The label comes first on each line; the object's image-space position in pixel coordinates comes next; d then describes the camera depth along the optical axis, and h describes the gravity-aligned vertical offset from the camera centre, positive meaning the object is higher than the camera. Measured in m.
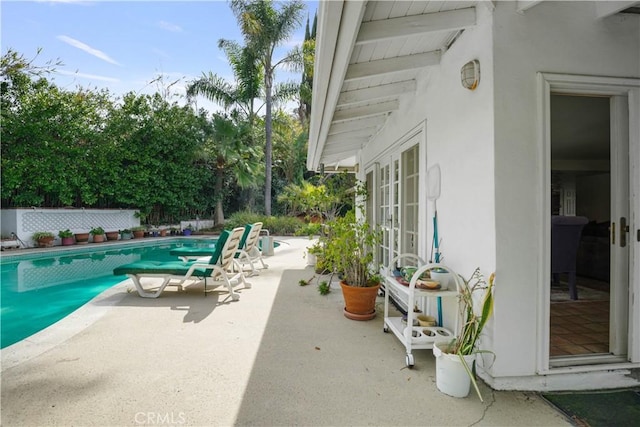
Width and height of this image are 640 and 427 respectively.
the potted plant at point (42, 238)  11.85 -0.98
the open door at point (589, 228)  2.58 -0.26
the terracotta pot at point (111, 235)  13.95 -1.03
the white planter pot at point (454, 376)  2.31 -1.19
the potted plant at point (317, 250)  5.37 -0.69
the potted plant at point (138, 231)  14.80 -0.94
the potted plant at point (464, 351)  2.30 -1.04
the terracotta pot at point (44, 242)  11.88 -1.11
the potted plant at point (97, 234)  13.33 -0.95
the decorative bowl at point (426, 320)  3.21 -1.11
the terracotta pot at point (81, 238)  13.07 -1.08
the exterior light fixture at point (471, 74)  2.54 +1.04
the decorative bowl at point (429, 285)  2.80 -0.65
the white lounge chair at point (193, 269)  5.04 -0.91
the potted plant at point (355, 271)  4.08 -0.80
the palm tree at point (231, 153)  16.42 +2.95
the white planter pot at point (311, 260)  8.06 -1.26
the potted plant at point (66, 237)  12.45 -0.98
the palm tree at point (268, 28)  14.91 +8.30
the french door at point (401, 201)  4.29 +0.11
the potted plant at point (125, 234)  14.41 -1.04
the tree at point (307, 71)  15.30 +6.55
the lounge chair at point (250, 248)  7.09 -0.87
